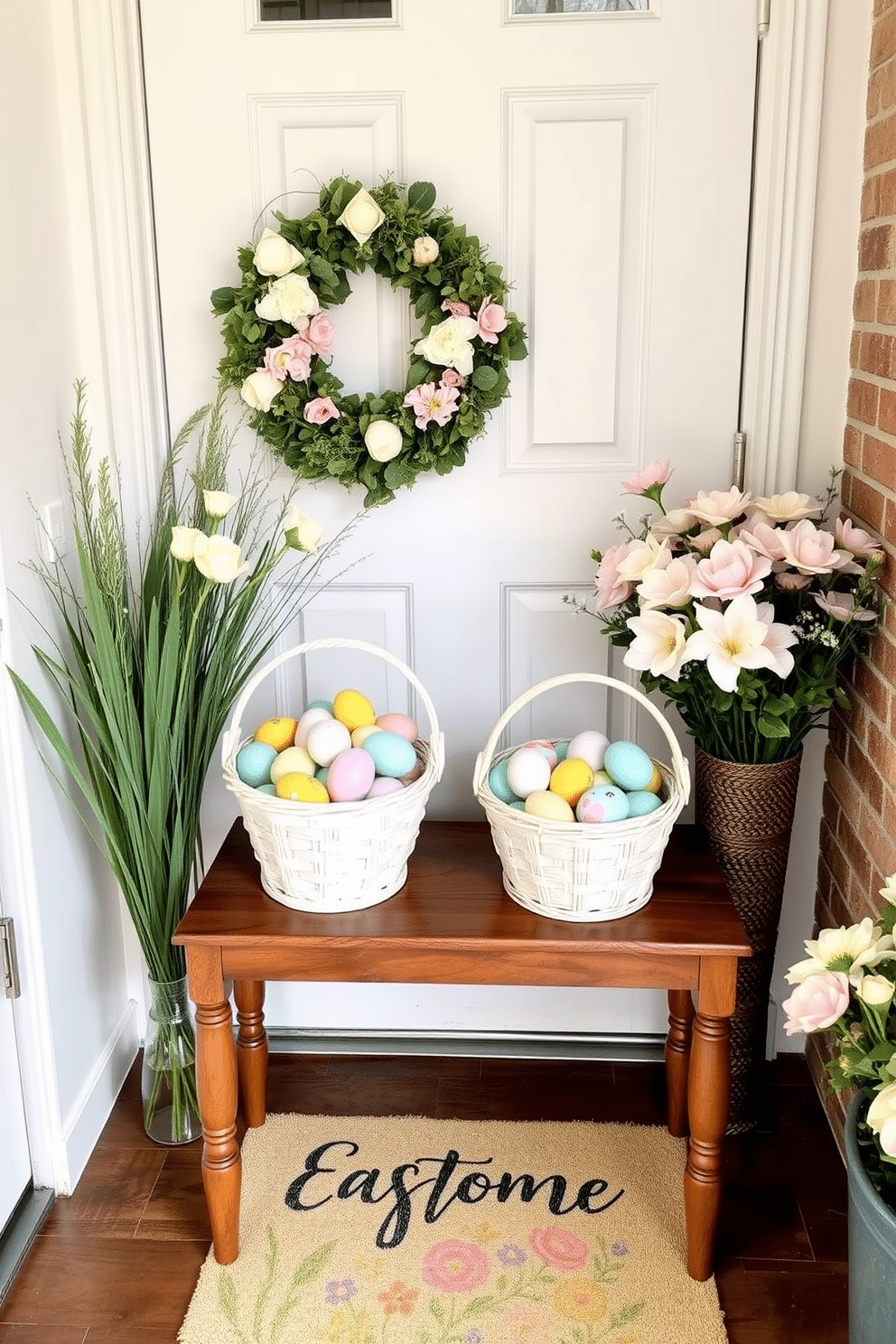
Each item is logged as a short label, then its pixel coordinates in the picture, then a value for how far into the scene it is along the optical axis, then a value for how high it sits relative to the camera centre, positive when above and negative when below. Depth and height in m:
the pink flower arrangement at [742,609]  1.94 -0.47
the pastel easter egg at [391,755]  1.97 -0.68
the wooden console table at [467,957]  1.90 -0.95
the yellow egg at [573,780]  1.94 -0.70
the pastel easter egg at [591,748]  2.01 -0.68
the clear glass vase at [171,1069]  2.29 -1.34
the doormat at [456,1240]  1.93 -1.47
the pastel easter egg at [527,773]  1.95 -0.70
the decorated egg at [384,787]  1.94 -0.71
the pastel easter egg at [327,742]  1.97 -0.66
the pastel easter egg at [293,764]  1.97 -0.69
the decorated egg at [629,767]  1.95 -0.69
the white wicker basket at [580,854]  1.85 -0.79
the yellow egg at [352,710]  2.06 -0.64
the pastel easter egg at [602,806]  1.88 -0.72
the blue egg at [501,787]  2.01 -0.74
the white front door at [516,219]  2.17 +0.13
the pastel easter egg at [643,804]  1.91 -0.73
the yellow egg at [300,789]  1.91 -0.70
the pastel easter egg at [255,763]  2.00 -0.70
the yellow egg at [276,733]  2.05 -0.67
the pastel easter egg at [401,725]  2.08 -0.67
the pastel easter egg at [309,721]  2.04 -0.65
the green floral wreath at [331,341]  2.13 -0.06
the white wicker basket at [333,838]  1.86 -0.77
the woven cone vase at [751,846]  2.13 -0.90
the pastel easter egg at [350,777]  1.91 -0.69
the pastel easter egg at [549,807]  1.90 -0.73
